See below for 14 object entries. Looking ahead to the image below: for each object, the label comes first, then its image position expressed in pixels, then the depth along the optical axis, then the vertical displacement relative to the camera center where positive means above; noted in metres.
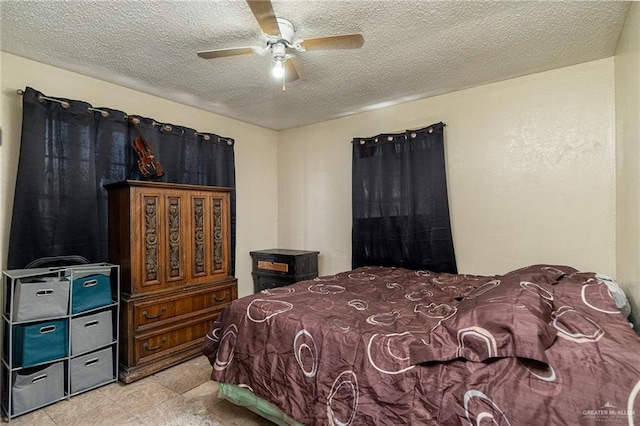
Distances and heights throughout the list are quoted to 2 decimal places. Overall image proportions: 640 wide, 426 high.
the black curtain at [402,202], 3.05 +0.11
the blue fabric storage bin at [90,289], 2.25 -0.53
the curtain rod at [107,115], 2.27 +0.89
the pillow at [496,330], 1.15 -0.47
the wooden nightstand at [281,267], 3.57 -0.62
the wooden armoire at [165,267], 2.48 -0.45
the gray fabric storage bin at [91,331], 2.24 -0.84
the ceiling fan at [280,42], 1.58 +1.01
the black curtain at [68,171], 2.23 +0.38
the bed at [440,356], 1.07 -0.61
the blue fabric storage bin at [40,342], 2.02 -0.82
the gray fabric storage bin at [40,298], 2.03 -0.53
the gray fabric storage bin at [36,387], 1.99 -1.11
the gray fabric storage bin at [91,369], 2.22 -1.12
